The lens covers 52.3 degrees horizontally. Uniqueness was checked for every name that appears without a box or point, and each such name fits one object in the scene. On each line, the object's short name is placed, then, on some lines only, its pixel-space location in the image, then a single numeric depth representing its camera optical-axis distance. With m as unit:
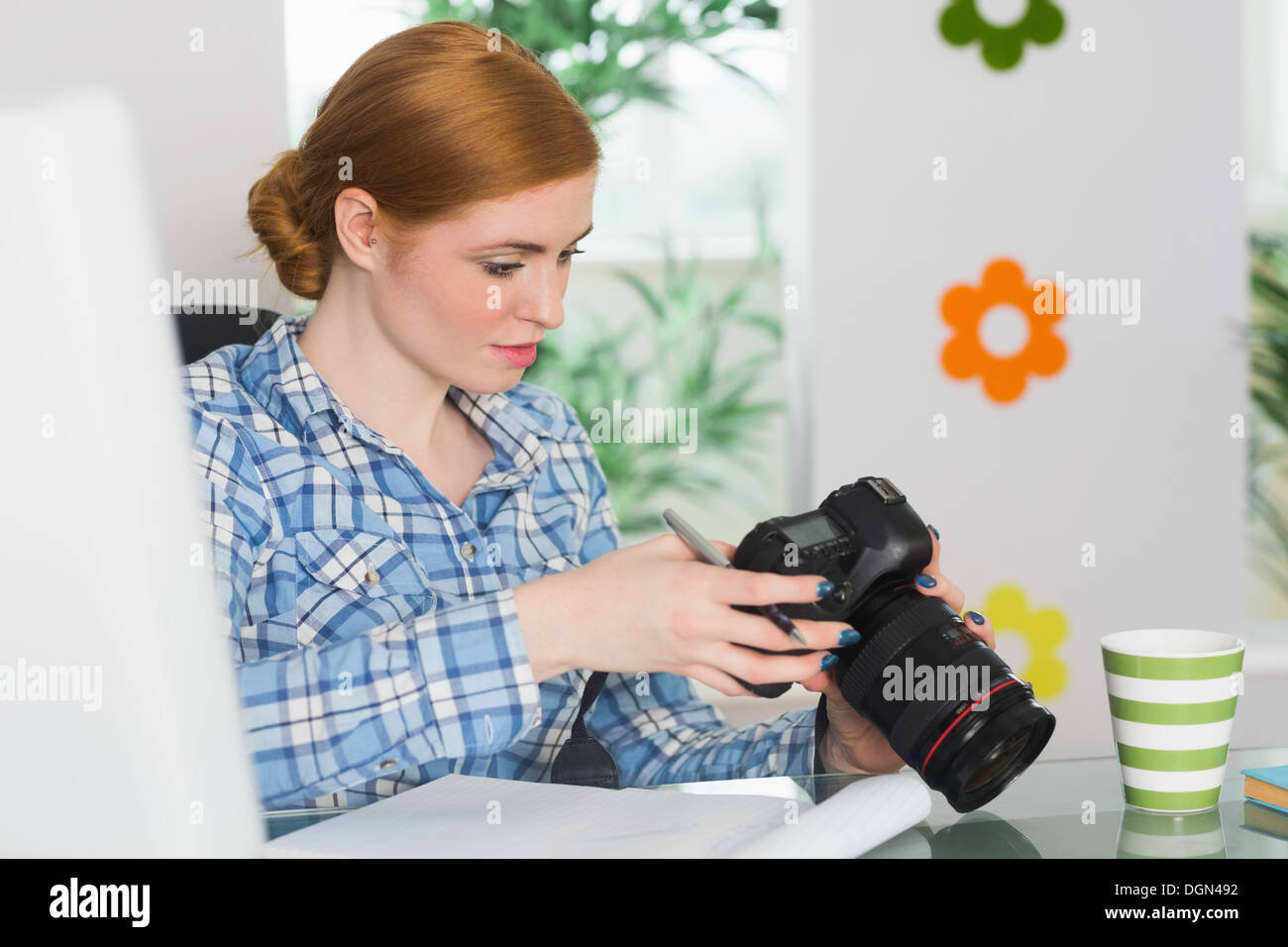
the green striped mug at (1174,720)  0.80
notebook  0.70
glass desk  0.74
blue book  0.81
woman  0.85
